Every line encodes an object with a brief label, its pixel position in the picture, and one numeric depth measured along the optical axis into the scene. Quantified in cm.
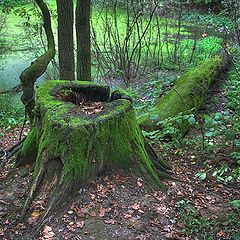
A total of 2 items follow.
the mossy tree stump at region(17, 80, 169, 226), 330
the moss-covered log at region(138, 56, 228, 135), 567
